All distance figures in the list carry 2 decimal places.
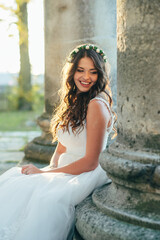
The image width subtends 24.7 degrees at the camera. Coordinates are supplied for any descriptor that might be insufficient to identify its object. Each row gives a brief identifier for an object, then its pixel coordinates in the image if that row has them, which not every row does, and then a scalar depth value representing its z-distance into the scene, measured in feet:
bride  7.04
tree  54.85
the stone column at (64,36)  12.16
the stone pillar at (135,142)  5.90
